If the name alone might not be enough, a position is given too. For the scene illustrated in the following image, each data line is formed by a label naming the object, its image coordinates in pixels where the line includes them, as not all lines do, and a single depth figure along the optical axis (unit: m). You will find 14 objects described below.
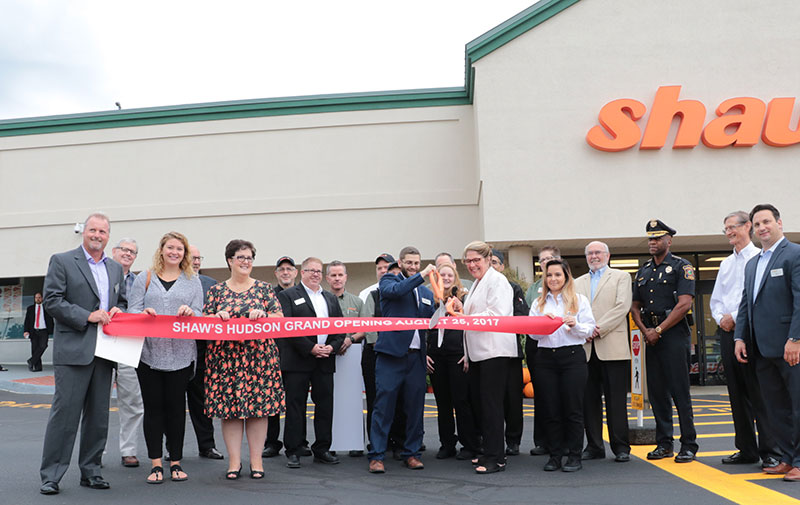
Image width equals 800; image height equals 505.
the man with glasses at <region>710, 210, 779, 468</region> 6.04
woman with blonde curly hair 5.54
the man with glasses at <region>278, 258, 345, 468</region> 6.47
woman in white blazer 5.93
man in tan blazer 6.35
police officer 6.28
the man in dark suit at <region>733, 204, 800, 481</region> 5.45
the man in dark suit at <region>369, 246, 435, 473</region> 6.12
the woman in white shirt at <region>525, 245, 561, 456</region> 6.71
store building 14.41
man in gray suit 5.24
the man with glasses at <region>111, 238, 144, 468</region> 6.45
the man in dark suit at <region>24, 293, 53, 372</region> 17.89
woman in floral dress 5.59
